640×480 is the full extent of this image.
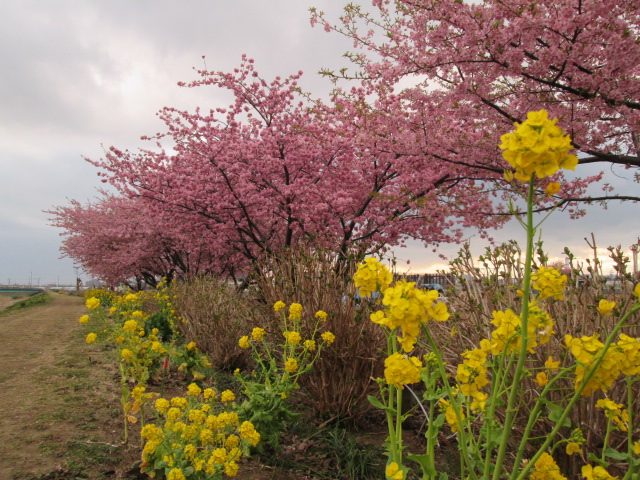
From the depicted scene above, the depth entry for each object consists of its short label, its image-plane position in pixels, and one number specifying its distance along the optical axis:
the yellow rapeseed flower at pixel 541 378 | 1.97
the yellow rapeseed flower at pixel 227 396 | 2.98
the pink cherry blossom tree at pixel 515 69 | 4.95
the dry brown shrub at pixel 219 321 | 6.07
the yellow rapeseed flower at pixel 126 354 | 3.55
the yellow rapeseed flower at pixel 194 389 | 3.09
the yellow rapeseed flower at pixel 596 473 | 1.69
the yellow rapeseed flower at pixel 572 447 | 2.03
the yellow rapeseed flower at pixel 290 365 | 3.07
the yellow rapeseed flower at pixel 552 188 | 1.37
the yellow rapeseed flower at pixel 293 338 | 3.26
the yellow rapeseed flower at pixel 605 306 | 1.74
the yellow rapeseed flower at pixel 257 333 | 3.48
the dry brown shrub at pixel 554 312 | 2.60
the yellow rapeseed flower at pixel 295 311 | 3.54
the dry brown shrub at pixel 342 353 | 3.91
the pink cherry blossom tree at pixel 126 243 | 17.55
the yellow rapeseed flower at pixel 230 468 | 2.27
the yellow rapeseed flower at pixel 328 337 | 3.39
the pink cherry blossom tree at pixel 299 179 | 9.27
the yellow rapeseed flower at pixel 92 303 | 4.04
